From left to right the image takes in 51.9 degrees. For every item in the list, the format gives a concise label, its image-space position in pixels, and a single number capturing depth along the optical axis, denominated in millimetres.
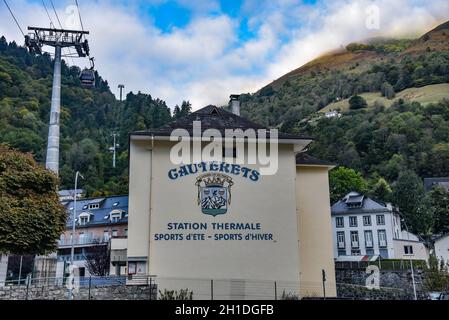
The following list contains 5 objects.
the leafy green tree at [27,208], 18438
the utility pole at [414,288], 22111
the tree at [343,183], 61719
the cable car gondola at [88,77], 39531
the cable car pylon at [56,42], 33812
